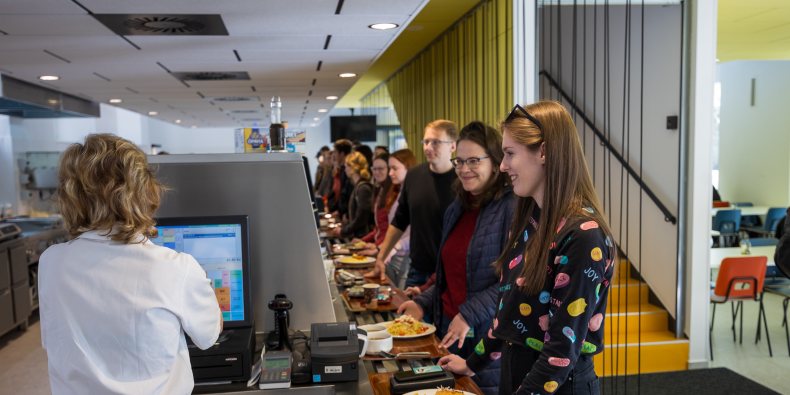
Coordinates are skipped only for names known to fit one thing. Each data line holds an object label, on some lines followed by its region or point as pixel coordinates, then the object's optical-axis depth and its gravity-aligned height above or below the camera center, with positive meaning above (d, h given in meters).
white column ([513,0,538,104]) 4.30 +0.85
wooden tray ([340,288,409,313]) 2.43 -0.69
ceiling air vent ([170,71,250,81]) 5.37 +0.91
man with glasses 3.16 -0.24
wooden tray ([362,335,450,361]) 1.90 -0.69
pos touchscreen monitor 1.69 -0.26
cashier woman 1.21 -0.27
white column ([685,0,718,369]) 4.06 -0.13
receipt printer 1.57 -0.59
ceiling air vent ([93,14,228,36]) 3.29 +0.92
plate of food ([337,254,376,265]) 3.68 -0.71
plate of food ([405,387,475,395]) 1.48 -0.66
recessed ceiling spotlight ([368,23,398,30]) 3.66 +0.93
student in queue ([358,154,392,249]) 4.55 -0.38
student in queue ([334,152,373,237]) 5.12 -0.41
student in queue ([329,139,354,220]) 6.65 -0.30
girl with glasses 2.08 -0.39
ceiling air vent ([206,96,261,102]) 7.53 +0.91
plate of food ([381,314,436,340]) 2.00 -0.66
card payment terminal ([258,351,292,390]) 1.54 -0.63
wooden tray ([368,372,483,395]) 1.57 -0.69
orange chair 4.44 -1.10
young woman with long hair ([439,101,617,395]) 1.29 -0.29
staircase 4.31 -1.60
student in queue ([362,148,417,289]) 3.50 -0.54
